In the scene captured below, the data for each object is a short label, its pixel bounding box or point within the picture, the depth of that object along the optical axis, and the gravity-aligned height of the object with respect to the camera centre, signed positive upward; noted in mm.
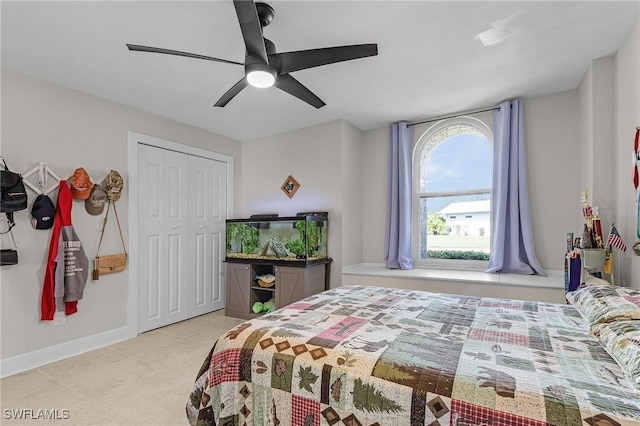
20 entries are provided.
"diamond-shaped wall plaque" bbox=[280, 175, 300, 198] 4125 +362
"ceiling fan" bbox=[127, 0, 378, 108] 1676 +901
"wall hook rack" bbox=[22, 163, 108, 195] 2540 +288
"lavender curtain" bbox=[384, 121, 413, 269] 3783 +177
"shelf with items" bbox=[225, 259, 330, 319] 3426 -849
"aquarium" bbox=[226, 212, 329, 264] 3455 -301
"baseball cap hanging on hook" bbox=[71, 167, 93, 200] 2766 +250
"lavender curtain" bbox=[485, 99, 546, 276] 3168 +122
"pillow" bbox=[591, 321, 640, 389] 956 -455
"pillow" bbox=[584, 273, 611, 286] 1947 -430
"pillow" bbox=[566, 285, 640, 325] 1277 -410
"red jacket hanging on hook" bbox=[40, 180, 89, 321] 2600 -466
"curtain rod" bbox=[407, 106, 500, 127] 3407 +1145
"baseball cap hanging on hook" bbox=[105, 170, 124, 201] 3014 +266
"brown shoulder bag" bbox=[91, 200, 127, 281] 2934 -487
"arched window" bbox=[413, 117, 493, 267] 3588 +244
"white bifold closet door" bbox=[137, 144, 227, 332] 3410 -278
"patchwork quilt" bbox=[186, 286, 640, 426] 902 -540
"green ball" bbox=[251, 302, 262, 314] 3756 -1156
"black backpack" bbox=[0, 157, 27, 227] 2350 +144
